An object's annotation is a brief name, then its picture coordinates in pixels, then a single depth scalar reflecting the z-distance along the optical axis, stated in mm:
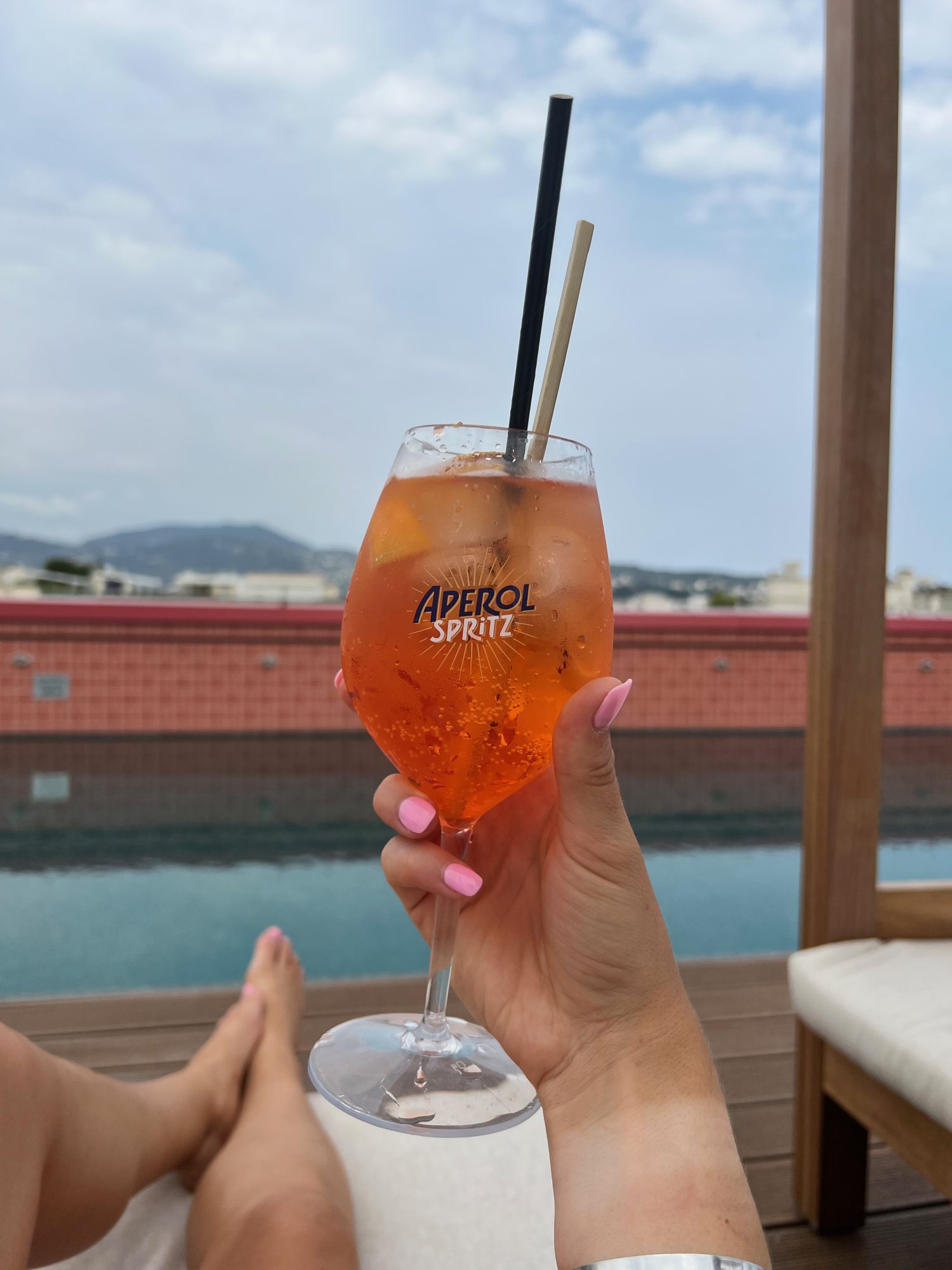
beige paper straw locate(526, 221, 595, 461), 591
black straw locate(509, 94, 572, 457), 587
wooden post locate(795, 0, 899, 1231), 1357
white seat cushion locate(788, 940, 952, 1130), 1058
